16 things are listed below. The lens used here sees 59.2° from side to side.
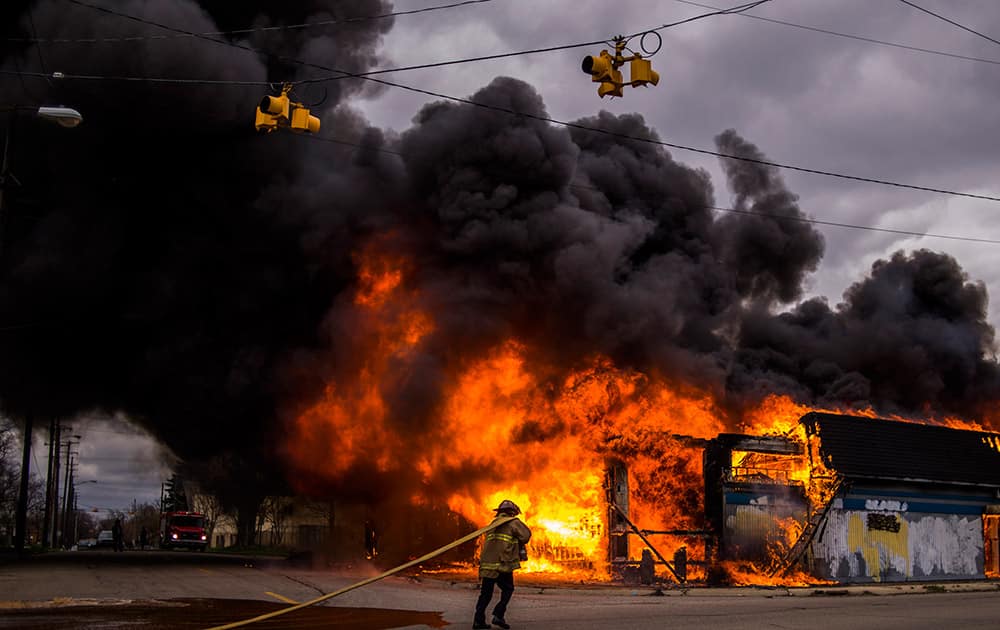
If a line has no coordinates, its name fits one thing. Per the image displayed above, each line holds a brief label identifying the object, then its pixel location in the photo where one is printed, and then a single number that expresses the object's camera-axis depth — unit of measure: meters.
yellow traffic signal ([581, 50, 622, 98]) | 11.44
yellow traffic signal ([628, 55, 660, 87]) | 11.62
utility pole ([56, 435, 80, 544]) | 73.34
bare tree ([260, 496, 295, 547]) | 46.56
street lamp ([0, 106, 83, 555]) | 13.65
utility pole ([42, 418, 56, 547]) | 48.97
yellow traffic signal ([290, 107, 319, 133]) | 12.82
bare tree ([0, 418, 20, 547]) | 59.66
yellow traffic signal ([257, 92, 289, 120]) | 12.24
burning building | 20.75
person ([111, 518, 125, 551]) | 43.84
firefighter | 9.89
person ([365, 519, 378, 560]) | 28.98
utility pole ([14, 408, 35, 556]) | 34.19
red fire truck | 45.91
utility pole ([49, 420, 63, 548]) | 53.17
